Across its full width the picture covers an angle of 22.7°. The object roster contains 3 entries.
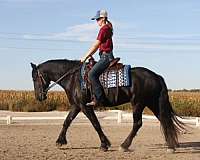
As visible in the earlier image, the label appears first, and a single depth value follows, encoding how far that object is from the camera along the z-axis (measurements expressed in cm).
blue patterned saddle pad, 1124
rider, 1119
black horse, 1138
